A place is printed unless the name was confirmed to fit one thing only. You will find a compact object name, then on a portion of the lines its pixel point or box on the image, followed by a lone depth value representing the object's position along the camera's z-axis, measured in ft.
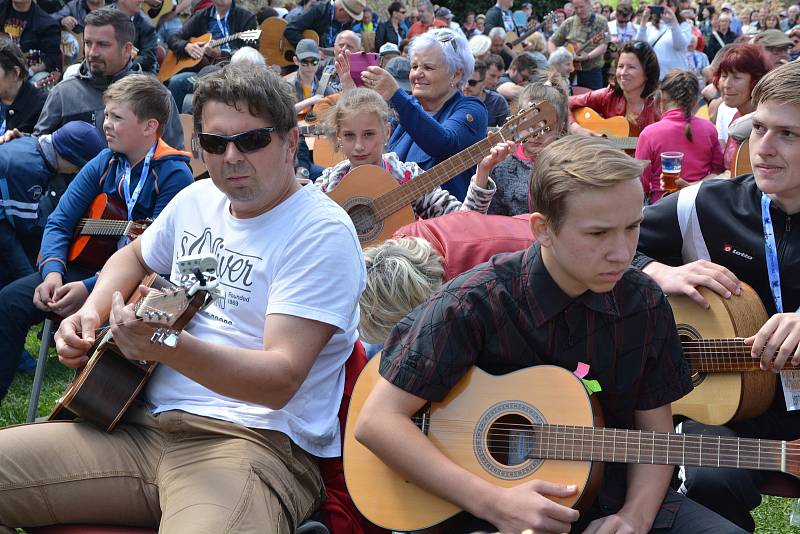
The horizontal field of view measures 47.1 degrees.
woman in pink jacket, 19.66
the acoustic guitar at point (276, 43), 38.24
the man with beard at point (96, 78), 18.70
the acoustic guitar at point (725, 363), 9.08
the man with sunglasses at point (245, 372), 7.73
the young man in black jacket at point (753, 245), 8.78
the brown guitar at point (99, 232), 13.83
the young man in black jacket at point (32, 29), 31.89
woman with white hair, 16.39
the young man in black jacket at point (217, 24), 34.32
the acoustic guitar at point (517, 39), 54.39
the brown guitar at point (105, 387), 8.29
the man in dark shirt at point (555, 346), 7.39
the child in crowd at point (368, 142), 15.16
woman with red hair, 17.56
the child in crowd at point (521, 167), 16.47
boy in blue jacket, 13.89
